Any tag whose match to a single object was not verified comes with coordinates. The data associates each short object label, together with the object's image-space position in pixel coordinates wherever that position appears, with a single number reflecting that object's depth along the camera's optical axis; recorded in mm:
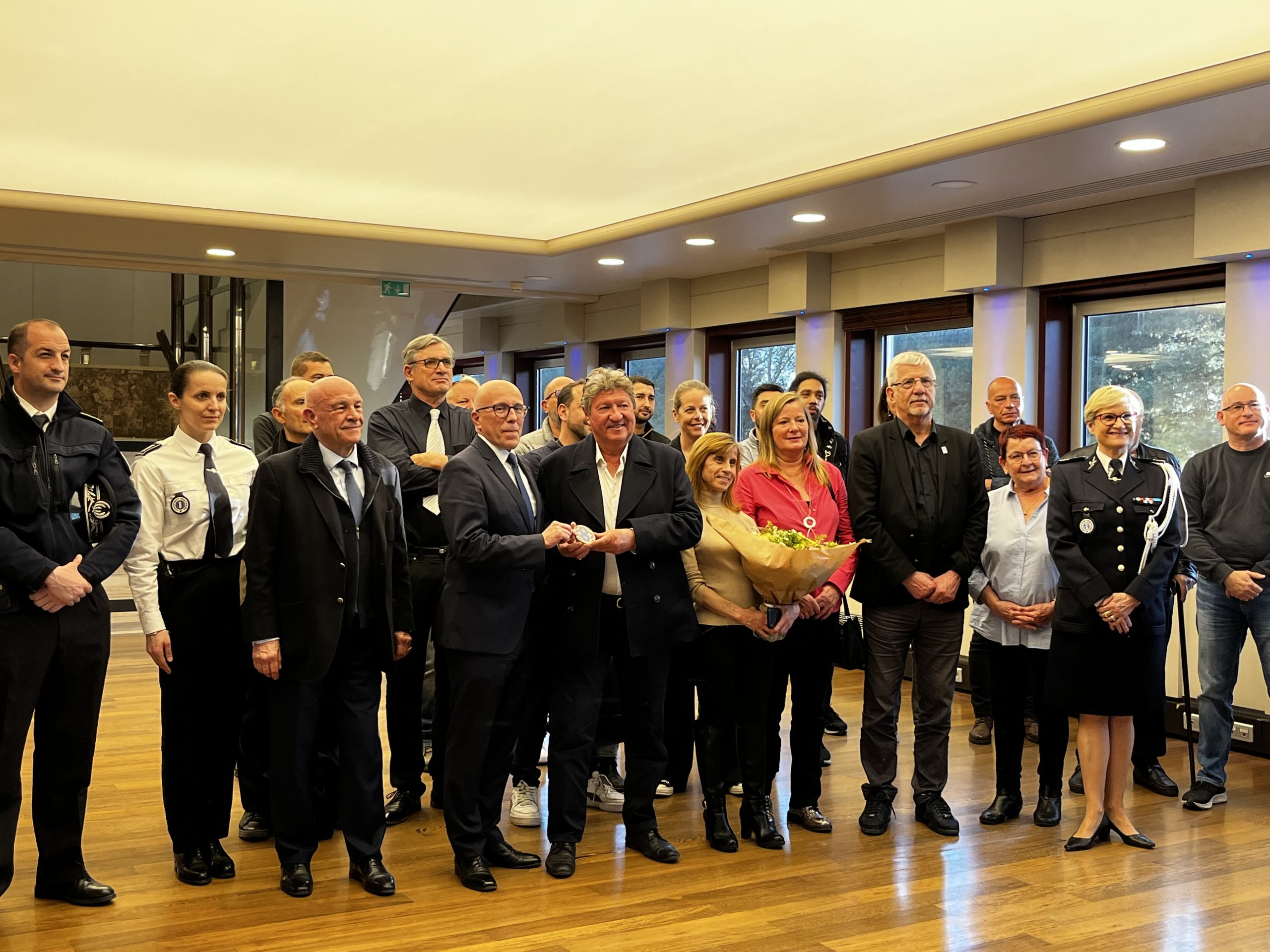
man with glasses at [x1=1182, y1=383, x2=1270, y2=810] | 5383
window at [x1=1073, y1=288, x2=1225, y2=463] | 7270
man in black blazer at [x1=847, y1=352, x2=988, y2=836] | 4742
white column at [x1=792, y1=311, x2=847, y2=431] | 9445
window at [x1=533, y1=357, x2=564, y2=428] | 13742
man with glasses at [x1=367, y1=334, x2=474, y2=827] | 4887
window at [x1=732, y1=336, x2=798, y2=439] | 10453
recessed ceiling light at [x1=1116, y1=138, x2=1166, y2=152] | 5836
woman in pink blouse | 4641
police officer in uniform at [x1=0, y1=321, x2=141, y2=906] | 3668
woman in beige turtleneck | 4539
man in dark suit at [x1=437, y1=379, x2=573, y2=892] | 4031
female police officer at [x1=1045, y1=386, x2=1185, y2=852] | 4598
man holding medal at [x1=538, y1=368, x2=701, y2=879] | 4266
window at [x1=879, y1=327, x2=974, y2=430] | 8719
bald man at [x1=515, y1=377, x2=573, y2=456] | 5988
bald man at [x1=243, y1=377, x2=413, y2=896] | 3904
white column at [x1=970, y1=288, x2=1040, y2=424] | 7891
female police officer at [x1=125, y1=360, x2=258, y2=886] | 4086
